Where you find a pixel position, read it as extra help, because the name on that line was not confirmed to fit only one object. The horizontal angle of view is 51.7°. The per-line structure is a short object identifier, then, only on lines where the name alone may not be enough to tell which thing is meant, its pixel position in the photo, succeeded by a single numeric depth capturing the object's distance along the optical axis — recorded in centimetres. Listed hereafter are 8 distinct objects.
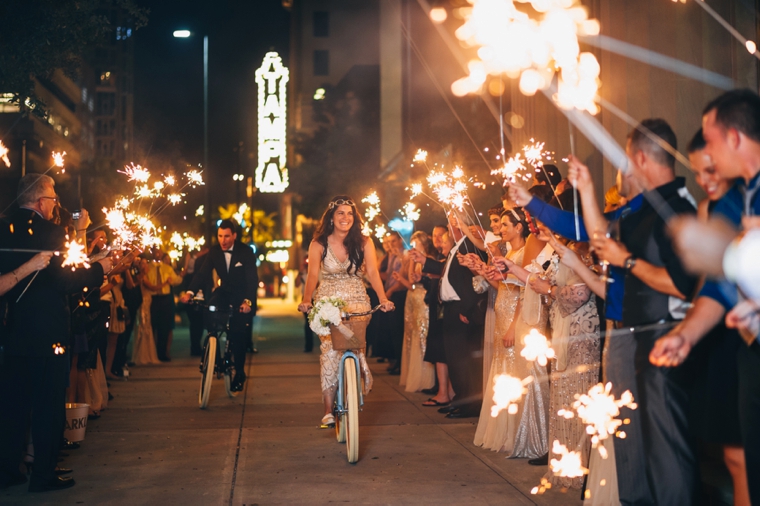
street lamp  2780
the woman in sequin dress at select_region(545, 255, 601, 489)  570
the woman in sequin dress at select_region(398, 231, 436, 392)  1143
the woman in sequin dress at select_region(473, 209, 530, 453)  727
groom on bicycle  1098
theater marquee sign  5378
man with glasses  587
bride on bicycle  784
